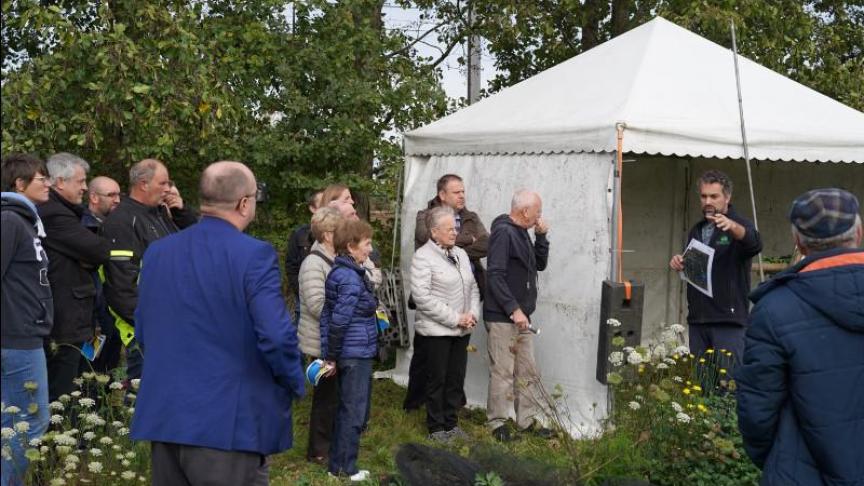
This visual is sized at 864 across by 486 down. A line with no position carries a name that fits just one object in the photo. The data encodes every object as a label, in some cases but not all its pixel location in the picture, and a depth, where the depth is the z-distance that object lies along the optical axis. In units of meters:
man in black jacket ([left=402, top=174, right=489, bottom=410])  7.39
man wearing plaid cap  3.22
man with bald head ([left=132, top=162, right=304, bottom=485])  3.48
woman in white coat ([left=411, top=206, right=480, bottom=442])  6.69
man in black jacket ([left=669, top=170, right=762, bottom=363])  6.31
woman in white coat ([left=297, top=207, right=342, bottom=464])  5.95
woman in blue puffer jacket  5.58
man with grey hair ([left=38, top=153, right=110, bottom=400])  5.45
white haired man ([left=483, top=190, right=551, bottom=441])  6.68
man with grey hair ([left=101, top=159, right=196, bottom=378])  5.63
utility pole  14.77
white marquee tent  6.96
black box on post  6.63
